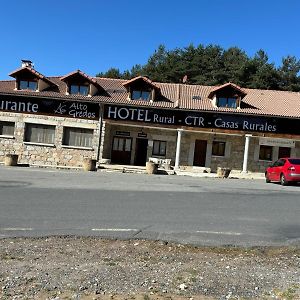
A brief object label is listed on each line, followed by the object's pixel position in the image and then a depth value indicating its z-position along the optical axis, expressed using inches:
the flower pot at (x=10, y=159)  754.4
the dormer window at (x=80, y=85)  840.7
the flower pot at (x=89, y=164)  746.2
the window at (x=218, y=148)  865.7
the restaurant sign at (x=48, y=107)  822.5
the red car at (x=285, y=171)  606.8
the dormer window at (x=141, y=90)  847.6
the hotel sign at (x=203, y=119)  829.0
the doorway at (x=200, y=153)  867.9
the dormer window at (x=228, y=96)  840.7
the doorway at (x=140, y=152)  883.0
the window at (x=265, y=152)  863.1
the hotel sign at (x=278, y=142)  832.5
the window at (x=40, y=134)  832.0
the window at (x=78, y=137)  833.3
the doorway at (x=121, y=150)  883.8
